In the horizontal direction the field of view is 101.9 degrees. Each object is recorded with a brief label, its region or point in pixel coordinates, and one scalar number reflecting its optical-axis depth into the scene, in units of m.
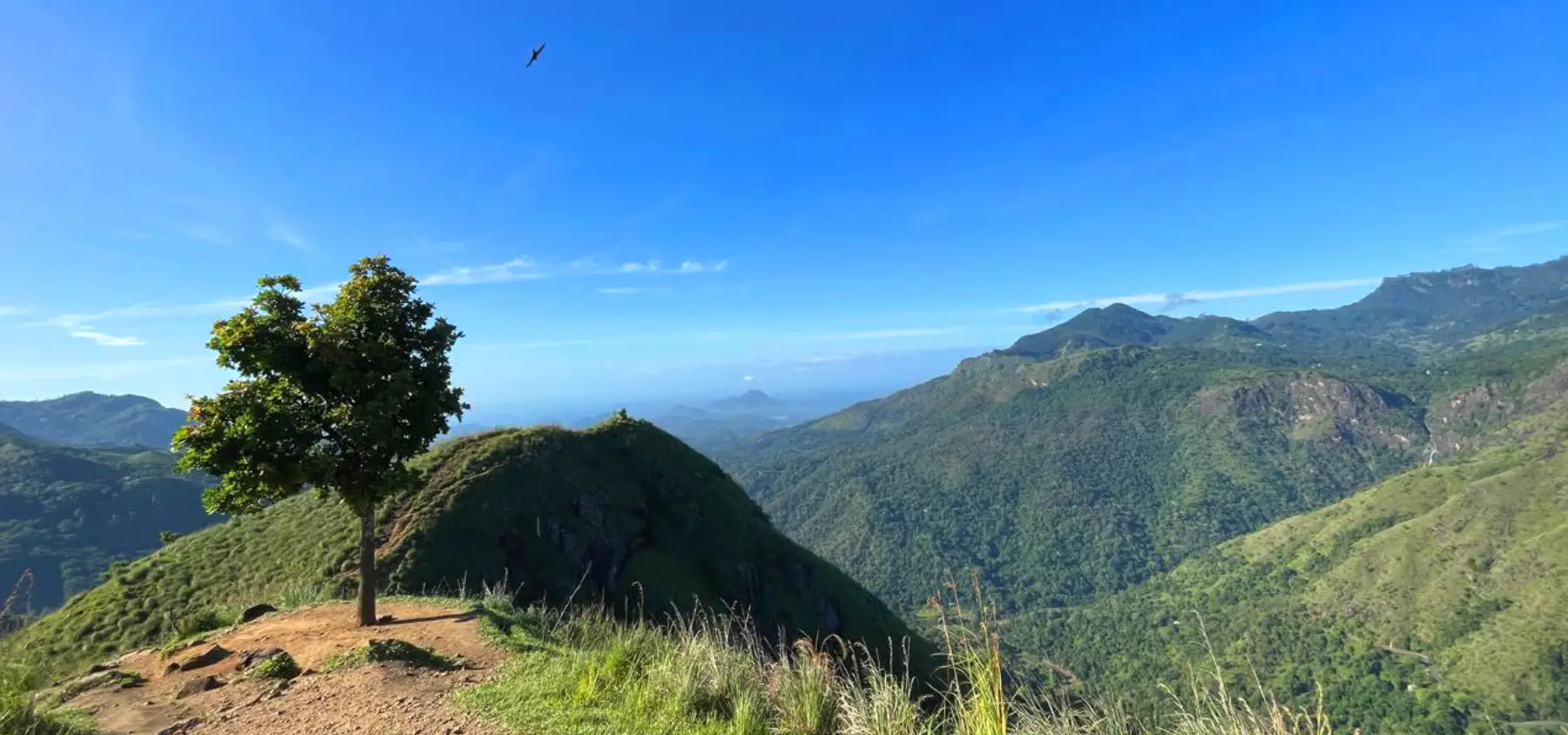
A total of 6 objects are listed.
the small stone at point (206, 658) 11.80
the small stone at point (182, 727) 9.10
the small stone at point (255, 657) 11.65
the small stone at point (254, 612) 16.20
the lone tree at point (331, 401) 12.95
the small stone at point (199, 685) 10.57
